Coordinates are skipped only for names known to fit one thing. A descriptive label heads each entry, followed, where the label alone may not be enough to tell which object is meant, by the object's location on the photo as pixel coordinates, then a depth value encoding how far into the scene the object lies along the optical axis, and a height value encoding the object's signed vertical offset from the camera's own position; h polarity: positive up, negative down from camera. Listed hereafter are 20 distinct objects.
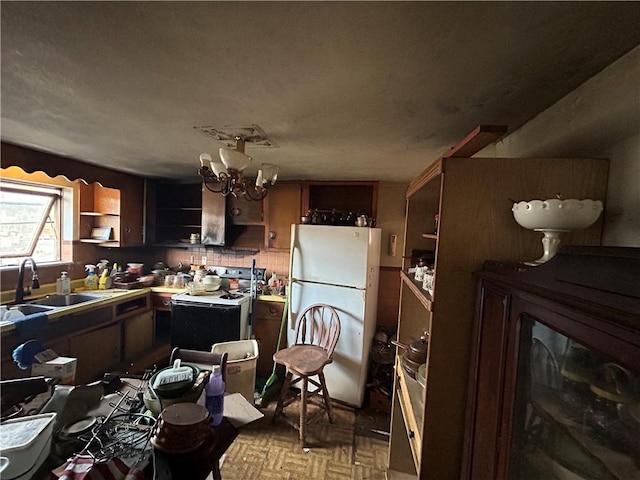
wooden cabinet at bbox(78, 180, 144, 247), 2.97 +0.03
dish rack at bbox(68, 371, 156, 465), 0.96 -0.80
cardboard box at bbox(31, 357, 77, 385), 1.39 -0.75
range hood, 3.12 +0.10
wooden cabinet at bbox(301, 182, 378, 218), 3.09 +0.37
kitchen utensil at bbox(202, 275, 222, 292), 3.04 -0.63
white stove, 2.72 -0.93
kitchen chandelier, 1.46 +0.31
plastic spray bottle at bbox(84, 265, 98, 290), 2.90 -0.64
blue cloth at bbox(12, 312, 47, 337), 1.90 -0.75
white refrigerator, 2.46 -0.49
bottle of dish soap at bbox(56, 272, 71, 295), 2.60 -0.63
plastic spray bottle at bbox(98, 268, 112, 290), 2.94 -0.66
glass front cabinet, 0.48 -0.31
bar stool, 2.18 -1.06
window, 2.43 -0.08
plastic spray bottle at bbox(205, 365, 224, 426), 1.27 -0.78
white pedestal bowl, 0.77 +0.07
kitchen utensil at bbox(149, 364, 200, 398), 1.14 -0.66
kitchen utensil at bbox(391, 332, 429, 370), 1.44 -0.60
